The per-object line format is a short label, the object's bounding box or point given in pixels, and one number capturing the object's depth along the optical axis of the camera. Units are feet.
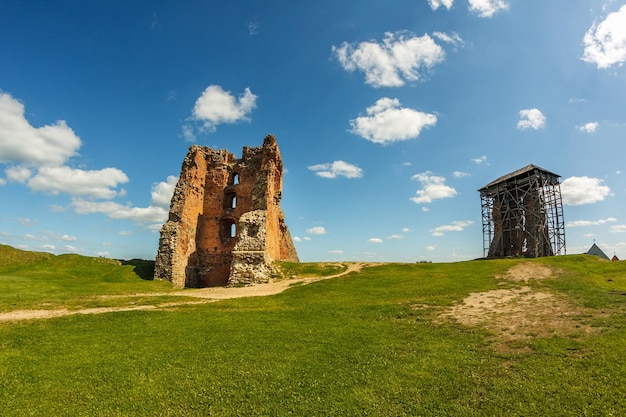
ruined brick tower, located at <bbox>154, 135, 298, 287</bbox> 98.27
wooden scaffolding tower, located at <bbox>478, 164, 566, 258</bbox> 142.72
